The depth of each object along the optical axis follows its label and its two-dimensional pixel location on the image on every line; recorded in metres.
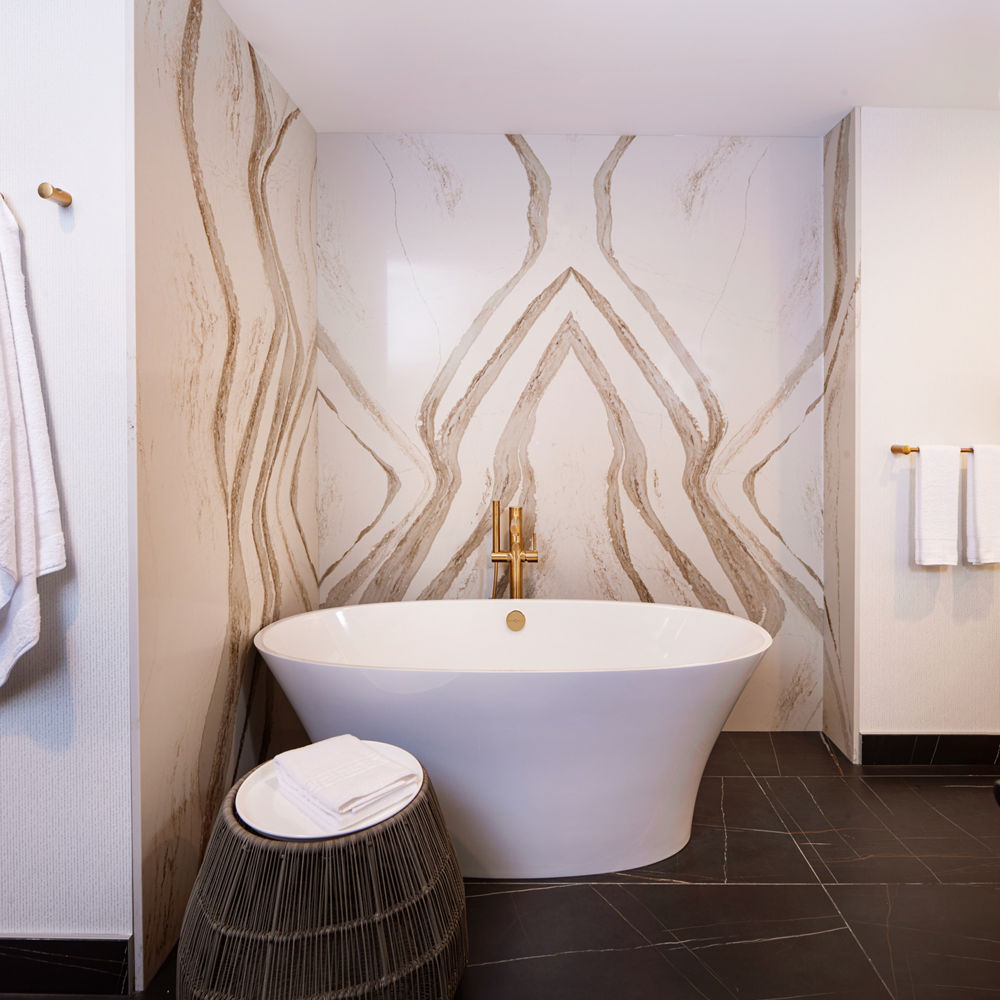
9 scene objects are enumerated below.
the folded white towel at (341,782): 1.30
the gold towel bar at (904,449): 2.52
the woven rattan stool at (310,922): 1.22
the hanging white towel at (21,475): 1.37
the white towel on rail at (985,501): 2.46
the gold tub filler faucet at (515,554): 2.72
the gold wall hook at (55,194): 1.40
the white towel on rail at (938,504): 2.47
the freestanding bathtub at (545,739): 1.74
